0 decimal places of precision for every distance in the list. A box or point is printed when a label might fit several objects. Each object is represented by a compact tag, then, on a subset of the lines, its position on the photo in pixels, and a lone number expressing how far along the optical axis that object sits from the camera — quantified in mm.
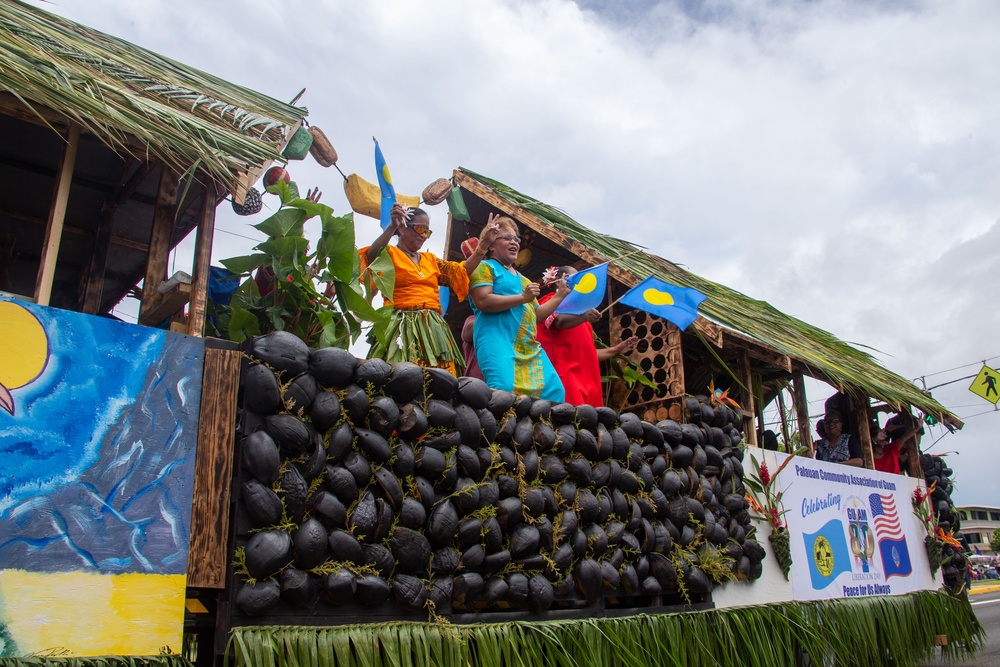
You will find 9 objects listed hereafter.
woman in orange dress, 5391
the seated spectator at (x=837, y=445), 9219
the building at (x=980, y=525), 55344
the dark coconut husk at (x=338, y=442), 4004
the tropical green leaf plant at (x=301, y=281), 4352
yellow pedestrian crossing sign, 12078
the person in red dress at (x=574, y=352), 6340
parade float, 3459
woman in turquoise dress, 5691
